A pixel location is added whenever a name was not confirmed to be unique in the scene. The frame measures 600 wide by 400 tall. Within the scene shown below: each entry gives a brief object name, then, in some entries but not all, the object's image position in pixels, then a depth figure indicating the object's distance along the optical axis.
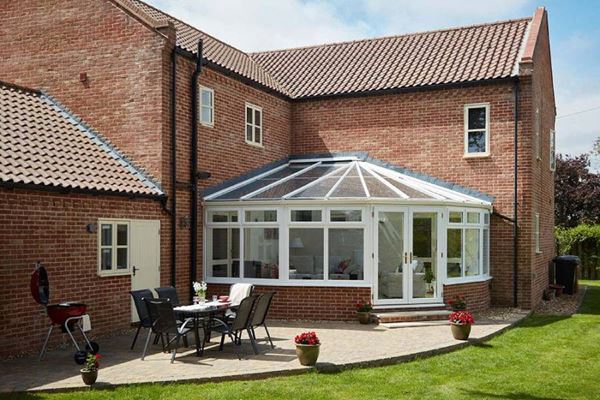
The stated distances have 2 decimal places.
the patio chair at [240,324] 10.32
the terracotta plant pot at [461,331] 11.73
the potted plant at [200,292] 11.09
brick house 12.26
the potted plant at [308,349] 9.48
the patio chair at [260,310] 10.86
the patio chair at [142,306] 10.79
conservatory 14.46
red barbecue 10.00
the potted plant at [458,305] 14.66
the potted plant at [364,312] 13.98
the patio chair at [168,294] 11.82
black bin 21.09
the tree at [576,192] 34.91
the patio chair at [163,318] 10.05
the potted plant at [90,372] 8.34
